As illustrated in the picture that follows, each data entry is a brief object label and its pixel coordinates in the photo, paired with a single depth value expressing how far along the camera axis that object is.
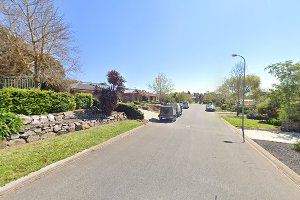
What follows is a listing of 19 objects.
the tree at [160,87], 48.31
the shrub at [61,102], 10.15
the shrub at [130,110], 18.64
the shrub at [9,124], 6.17
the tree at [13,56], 12.29
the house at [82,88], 27.26
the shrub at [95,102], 15.71
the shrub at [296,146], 8.64
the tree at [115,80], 14.89
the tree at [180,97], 76.12
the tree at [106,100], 14.23
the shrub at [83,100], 13.28
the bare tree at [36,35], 12.41
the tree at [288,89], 15.62
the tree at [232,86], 45.83
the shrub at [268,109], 22.69
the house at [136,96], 51.06
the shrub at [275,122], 18.80
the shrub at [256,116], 23.72
